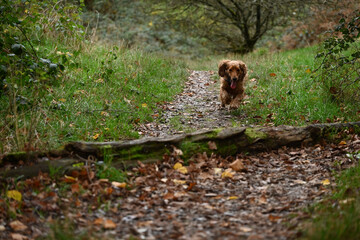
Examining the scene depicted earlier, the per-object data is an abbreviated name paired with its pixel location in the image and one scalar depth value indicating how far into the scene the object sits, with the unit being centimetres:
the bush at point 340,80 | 557
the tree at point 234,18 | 1528
